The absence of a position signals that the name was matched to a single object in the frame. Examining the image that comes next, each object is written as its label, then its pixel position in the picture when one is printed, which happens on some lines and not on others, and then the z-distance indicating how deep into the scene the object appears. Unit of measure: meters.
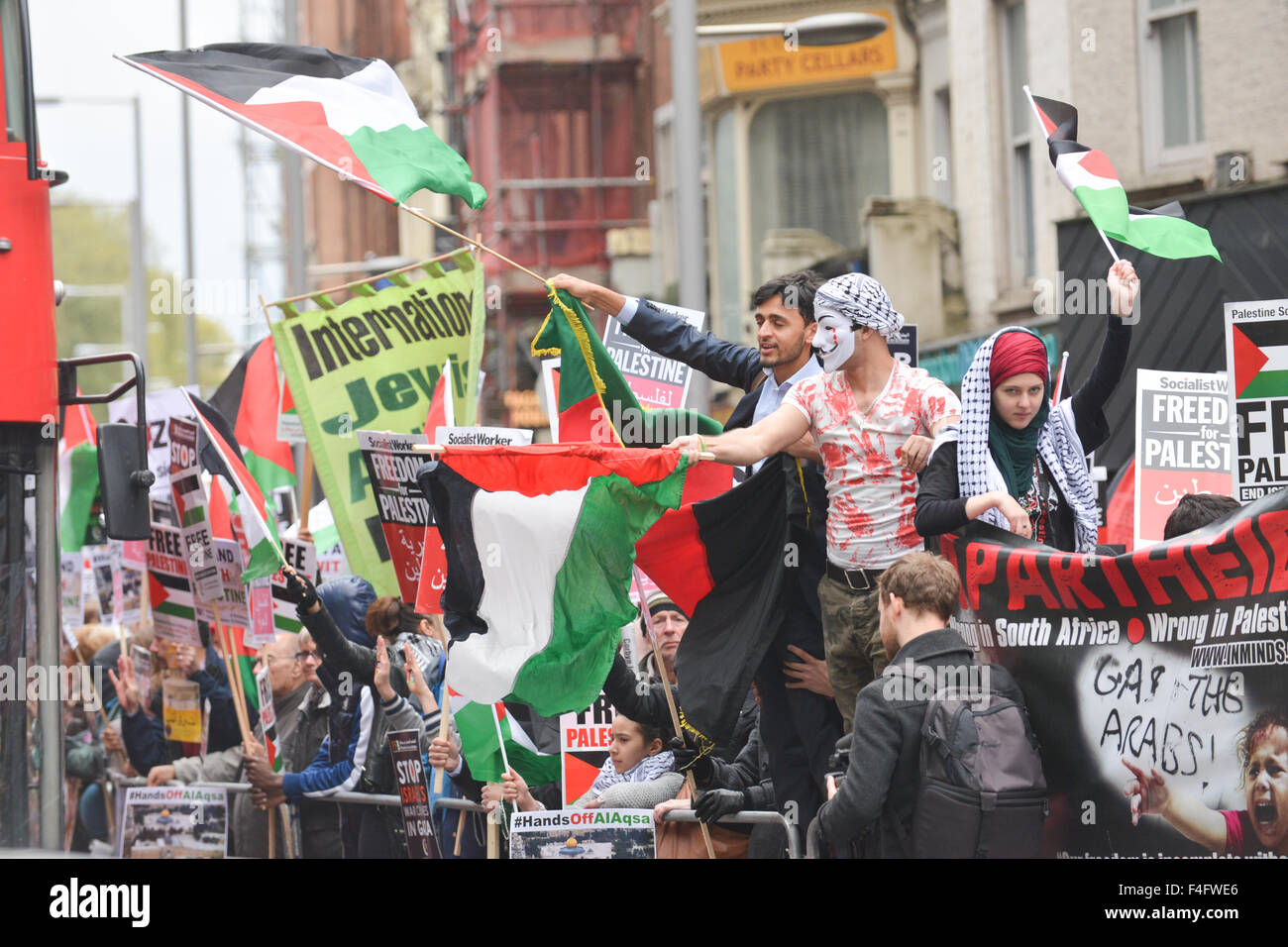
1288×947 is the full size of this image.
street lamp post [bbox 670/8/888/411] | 25.34
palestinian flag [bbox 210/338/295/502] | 25.73
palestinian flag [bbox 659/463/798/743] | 14.53
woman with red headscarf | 13.05
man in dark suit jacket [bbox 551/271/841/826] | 14.49
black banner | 12.10
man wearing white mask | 13.59
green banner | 19.77
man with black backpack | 11.86
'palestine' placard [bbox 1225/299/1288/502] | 14.70
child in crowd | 14.77
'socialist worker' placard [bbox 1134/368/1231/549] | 17.73
